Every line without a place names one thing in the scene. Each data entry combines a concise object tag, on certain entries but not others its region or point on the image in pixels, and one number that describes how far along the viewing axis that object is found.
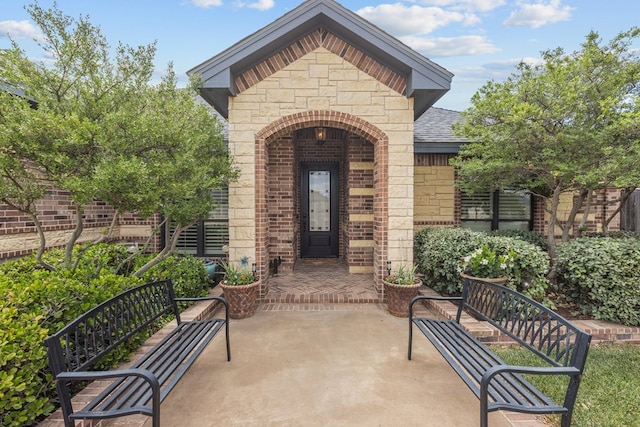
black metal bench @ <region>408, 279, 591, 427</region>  1.84
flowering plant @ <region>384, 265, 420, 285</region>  4.74
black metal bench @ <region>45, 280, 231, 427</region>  1.78
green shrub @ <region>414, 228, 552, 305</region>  4.43
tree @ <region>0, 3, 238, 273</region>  2.82
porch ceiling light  7.48
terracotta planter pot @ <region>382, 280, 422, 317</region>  4.59
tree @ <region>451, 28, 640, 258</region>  4.52
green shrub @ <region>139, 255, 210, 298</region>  4.73
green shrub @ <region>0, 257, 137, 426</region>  1.93
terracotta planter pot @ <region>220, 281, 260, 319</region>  4.57
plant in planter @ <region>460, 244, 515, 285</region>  4.35
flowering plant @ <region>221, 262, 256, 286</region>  4.71
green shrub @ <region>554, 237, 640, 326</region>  3.95
